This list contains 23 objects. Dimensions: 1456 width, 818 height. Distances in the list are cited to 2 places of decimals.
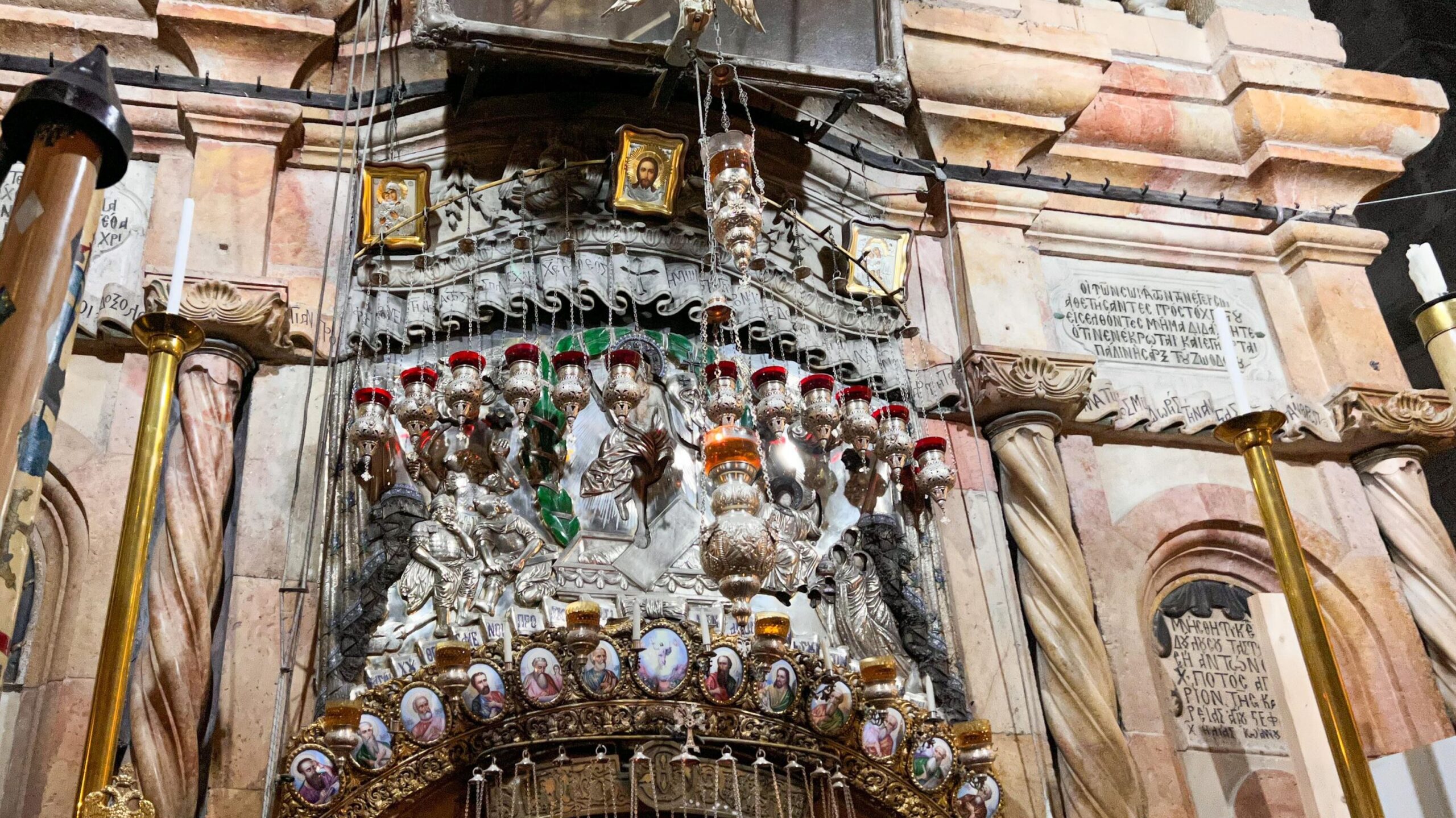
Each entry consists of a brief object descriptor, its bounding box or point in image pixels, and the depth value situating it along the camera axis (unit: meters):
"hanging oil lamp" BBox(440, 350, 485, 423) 5.28
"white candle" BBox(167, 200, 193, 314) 3.98
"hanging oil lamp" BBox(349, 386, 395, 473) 5.19
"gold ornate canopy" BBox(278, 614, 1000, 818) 4.68
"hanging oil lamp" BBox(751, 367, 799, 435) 5.54
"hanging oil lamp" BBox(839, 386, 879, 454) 5.72
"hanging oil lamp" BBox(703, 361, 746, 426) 5.07
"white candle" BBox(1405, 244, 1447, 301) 6.41
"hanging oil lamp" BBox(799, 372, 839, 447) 5.59
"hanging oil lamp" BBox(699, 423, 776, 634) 3.83
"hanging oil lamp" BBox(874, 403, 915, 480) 5.77
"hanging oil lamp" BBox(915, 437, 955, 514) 5.82
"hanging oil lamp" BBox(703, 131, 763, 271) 4.83
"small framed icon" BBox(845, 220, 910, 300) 6.66
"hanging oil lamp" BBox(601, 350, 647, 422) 5.39
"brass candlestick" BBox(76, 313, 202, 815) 3.46
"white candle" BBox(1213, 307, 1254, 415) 4.46
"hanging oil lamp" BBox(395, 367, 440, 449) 5.26
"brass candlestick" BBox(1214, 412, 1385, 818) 4.29
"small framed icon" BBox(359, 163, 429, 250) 6.00
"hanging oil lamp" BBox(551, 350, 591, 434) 5.29
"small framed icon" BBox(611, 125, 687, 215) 6.19
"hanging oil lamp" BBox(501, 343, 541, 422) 5.23
